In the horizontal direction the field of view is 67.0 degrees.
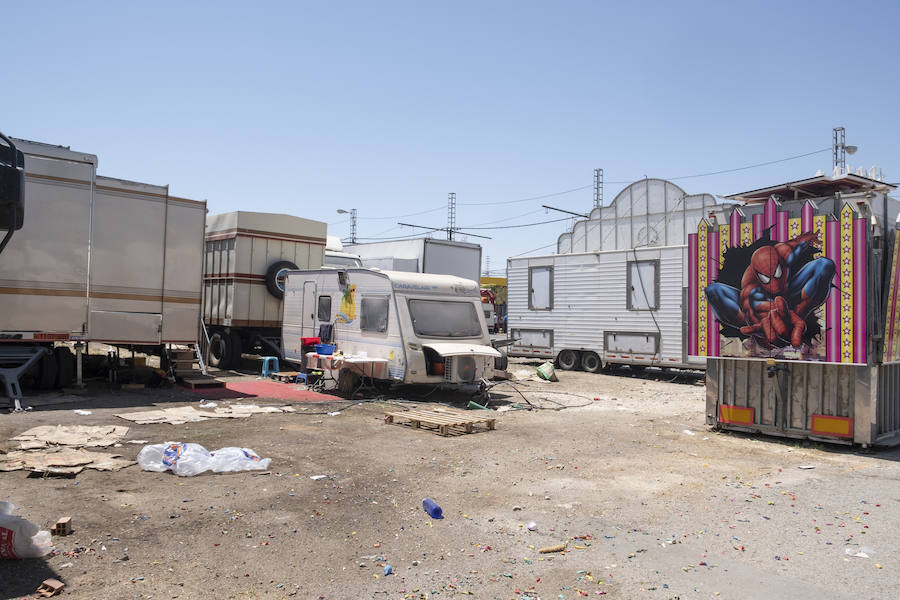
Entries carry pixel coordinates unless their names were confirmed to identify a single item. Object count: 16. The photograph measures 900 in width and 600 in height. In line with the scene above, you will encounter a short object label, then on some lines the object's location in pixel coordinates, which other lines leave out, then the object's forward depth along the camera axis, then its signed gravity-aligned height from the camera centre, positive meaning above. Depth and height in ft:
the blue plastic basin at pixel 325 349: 44.29 -2.13
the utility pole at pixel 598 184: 157.79 +32.57
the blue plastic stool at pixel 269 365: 50.31 -3.85
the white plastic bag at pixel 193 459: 22.33 -4.91
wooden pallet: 30.66 -4.68
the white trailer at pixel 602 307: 52.75 +1.42
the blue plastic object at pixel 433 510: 18.67 -5.25
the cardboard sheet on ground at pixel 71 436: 25.77 -5.01
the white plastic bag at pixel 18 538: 13.94 -4.78
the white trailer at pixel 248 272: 54.34 +3.41
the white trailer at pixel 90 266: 37.14 +2.58
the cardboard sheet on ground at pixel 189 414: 31.60 -4.94
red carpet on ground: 40.60 -4.81
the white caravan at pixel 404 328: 38.93 -0.54
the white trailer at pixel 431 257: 66.74 +6.26
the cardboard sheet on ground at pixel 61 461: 21.76 -5.08
